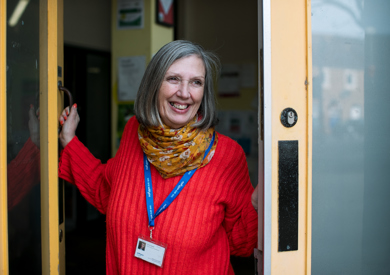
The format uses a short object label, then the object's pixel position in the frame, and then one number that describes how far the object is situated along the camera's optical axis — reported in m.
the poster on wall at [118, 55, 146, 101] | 4.02
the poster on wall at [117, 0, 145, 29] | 4.04
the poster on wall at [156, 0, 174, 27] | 4.08
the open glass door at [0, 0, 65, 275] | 1.36
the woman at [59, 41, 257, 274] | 1.67
